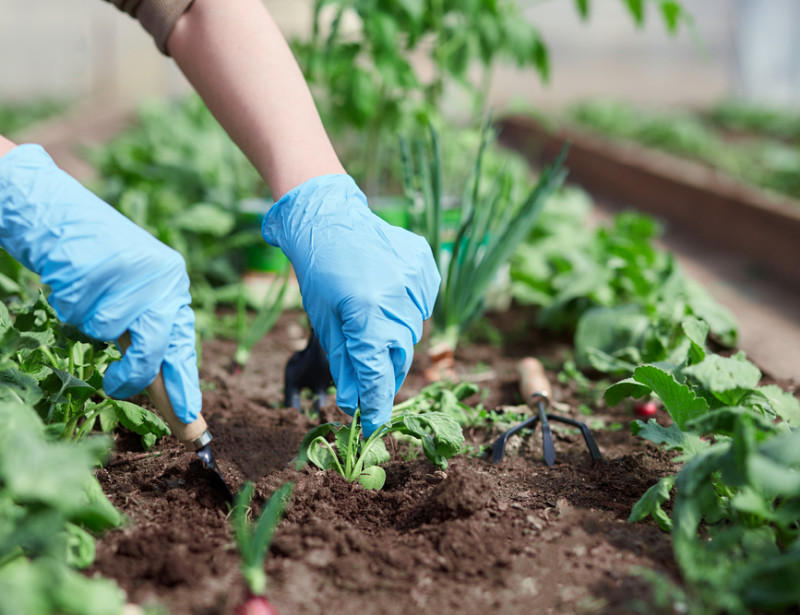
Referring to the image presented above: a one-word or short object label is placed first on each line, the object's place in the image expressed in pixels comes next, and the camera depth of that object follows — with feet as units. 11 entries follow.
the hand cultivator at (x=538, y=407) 2.98
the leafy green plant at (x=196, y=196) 4.08
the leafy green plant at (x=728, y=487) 2.30
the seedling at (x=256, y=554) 2.31
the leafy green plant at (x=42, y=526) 2.20
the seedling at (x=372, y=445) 2.74
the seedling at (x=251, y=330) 3.57
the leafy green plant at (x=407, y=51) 4.20
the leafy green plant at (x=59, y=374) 2.62
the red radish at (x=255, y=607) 2.30
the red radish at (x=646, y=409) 3.34
